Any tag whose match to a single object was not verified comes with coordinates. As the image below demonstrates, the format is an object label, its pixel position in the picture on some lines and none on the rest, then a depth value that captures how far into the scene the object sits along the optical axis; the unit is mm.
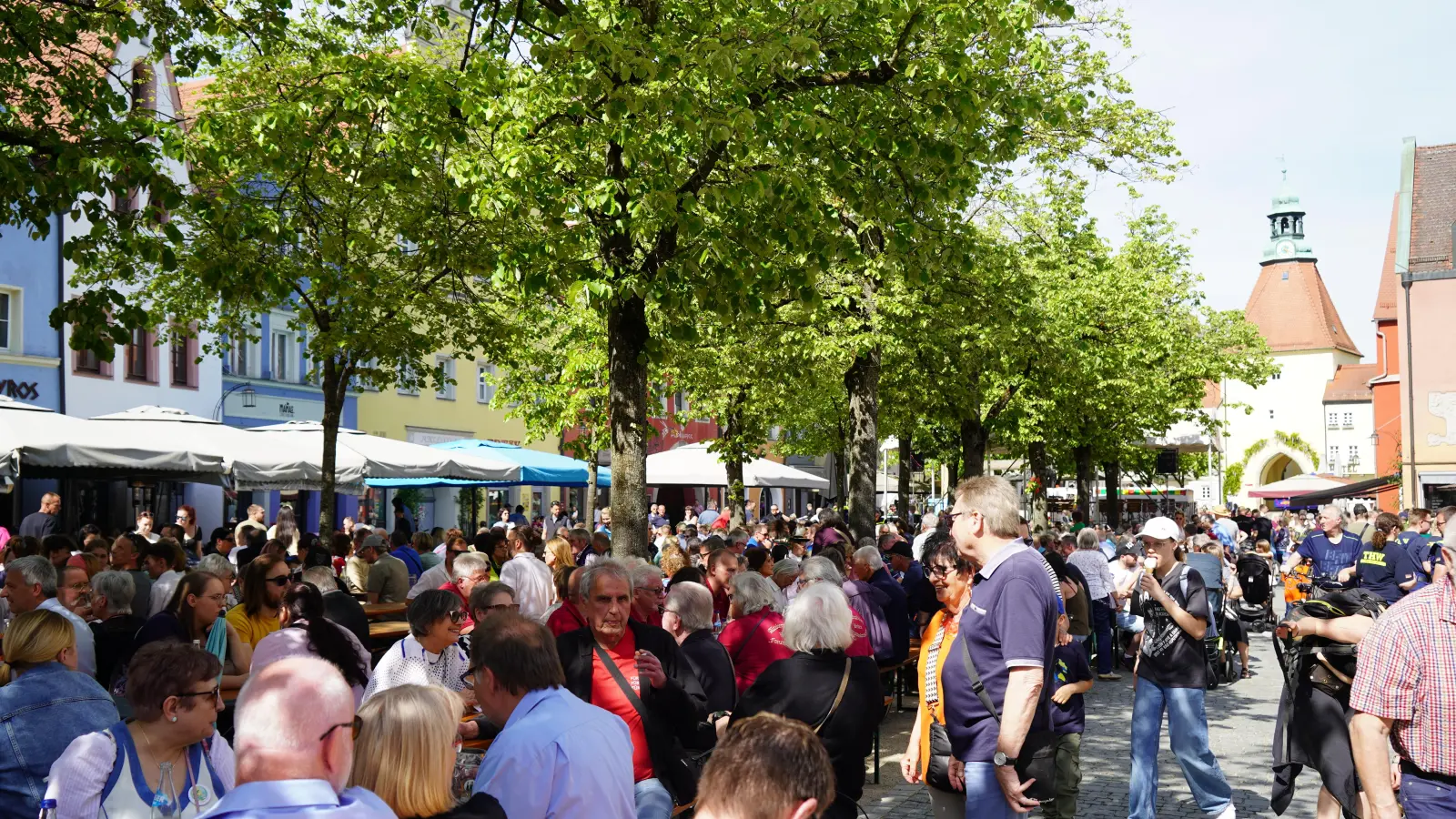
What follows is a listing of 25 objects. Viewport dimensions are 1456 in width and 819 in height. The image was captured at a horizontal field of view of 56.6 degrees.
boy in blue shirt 6723
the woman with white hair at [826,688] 5785
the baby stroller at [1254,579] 19625
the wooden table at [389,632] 10430
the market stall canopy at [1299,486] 56719
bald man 2842
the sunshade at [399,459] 18203
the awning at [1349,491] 49428
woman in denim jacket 4781
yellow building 39250
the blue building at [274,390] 33688
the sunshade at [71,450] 13461
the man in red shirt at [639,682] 5812
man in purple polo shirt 4992
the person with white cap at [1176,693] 8055
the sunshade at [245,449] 15445
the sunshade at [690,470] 22891
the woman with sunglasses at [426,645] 6805
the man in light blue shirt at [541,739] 3941
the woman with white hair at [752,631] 7609
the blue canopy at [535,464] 22141
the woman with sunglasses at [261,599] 7812
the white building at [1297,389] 108375
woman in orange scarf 5520
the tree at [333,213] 10516
